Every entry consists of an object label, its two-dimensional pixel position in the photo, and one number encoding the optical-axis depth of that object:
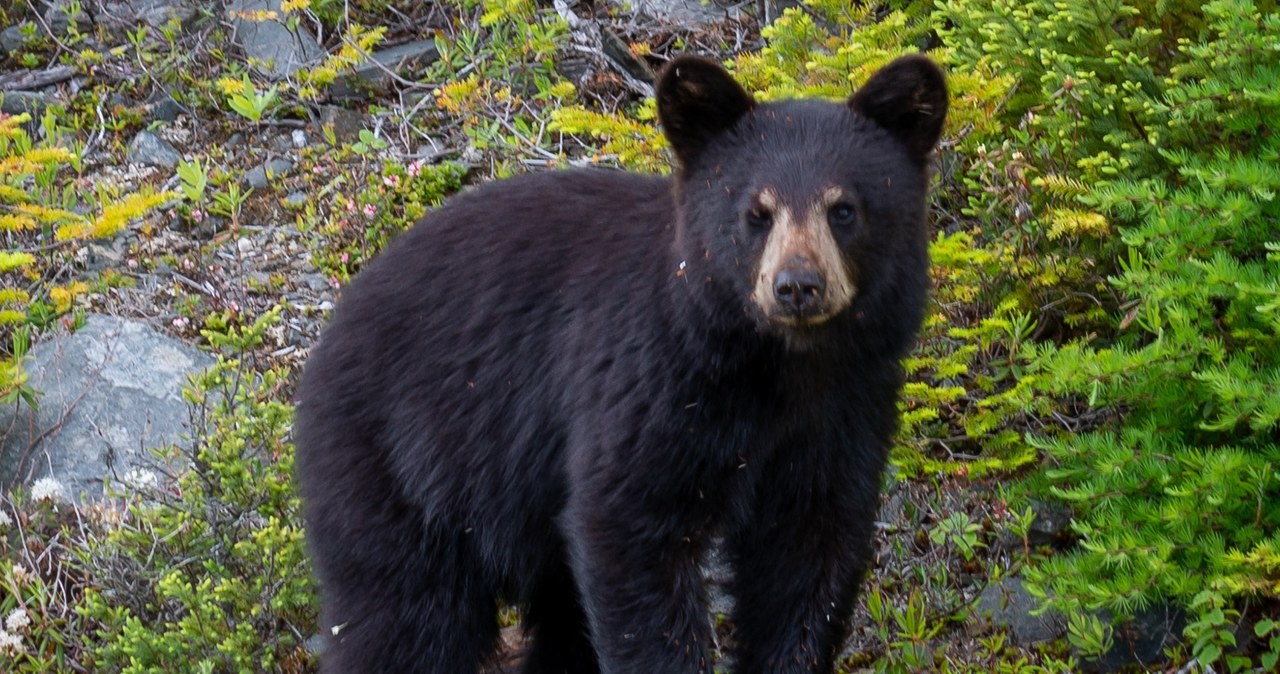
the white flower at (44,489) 11.24
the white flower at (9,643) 10.37
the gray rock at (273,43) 17.30
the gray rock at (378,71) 16.84
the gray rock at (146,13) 18.22
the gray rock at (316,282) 14.24
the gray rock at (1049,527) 10.24
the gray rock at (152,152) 16.61
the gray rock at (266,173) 15.97
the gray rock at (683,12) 16.30
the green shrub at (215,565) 10.12
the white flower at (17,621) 10.51
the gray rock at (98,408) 12.13
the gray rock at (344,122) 16.37
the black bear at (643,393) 8.20
